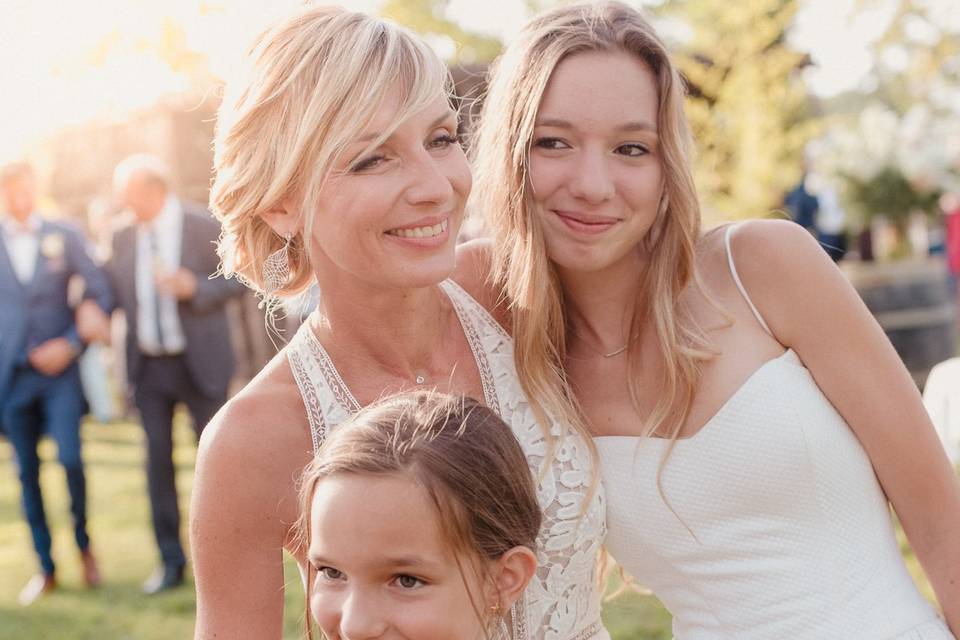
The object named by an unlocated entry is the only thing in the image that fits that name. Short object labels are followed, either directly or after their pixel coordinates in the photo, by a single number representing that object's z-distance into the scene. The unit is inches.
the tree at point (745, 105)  353.4
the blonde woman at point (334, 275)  87.3
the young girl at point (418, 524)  72.1
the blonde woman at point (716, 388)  94.1
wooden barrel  298.0
